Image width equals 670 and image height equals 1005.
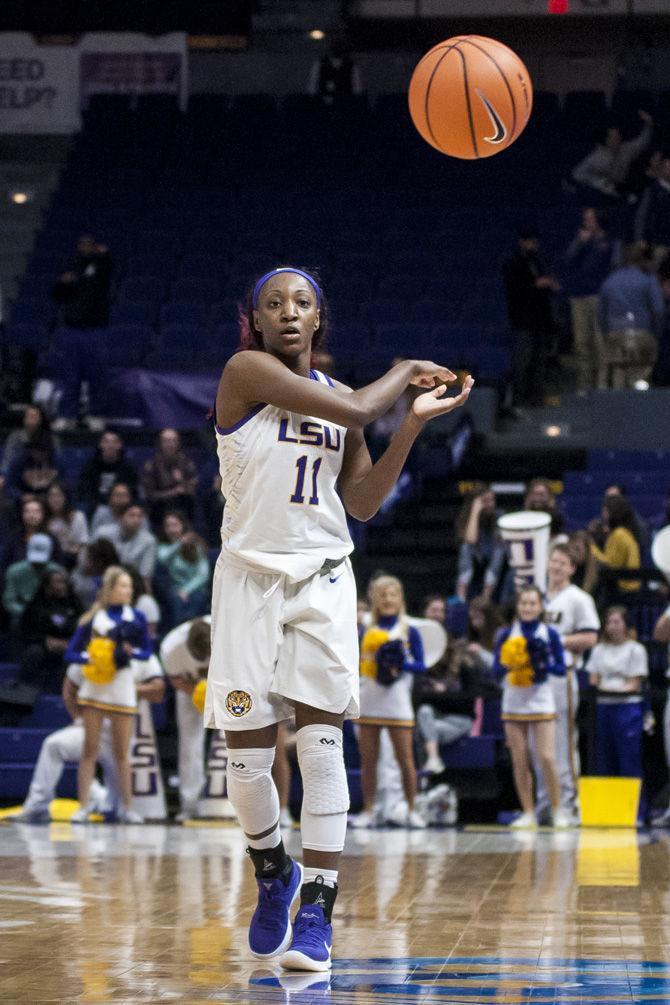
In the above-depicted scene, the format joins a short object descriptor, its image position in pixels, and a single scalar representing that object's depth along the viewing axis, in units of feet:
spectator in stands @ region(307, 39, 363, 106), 71.15
